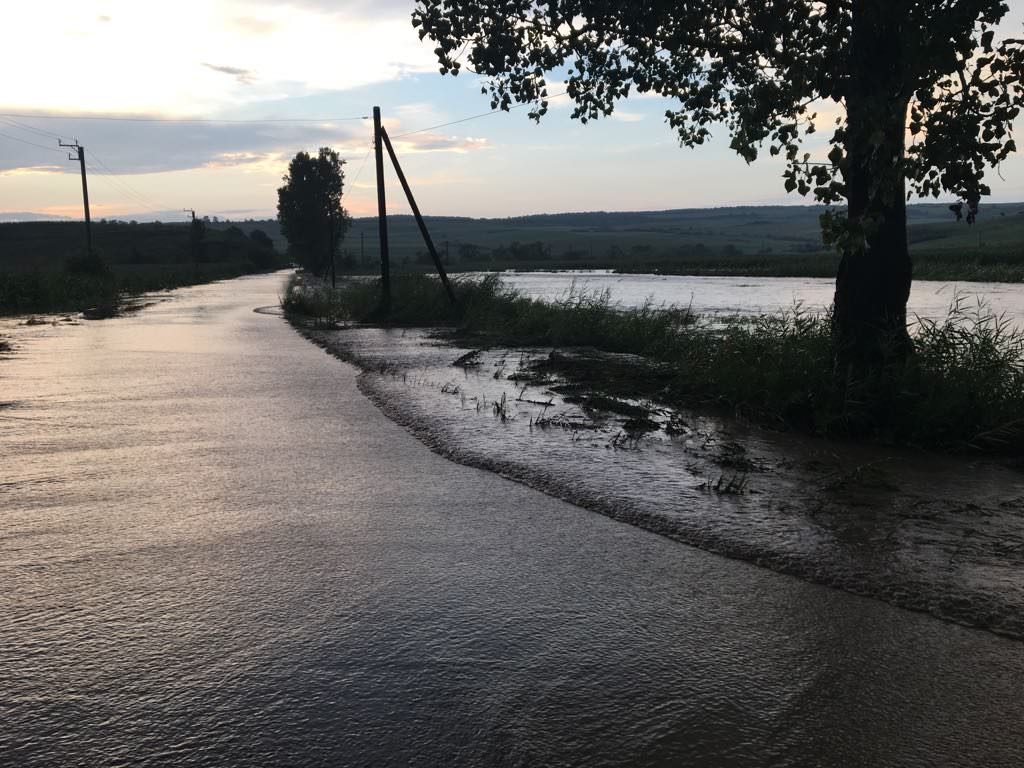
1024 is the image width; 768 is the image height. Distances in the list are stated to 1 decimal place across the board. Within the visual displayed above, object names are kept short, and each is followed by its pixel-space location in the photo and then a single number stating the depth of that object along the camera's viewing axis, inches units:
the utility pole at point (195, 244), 3734.5
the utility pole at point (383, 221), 1035.9
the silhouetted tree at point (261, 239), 5964.6
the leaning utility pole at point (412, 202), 981.2
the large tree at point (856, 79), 247.0
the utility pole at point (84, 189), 2165.1
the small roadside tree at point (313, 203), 3243.1
